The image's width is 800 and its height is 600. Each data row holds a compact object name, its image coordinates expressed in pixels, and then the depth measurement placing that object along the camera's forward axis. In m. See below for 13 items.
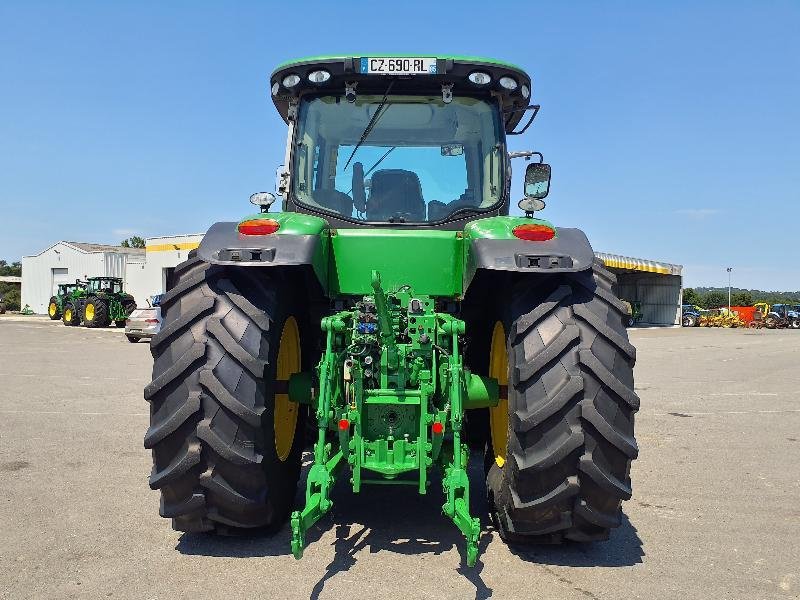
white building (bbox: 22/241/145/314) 49.50
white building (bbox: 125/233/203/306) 40.16
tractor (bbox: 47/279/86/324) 35.18
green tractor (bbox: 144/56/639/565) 3.41
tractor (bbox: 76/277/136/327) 32.44
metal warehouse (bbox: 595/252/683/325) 52.97
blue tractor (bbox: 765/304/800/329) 51.19
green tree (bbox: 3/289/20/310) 63.69
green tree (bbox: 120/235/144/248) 85.19
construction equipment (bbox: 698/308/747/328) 52.59
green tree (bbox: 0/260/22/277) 91.26
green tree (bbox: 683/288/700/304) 76.85
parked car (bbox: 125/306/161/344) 23.23
